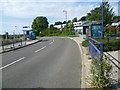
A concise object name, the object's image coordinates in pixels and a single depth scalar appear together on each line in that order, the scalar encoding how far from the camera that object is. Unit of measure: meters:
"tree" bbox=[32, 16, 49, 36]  77.50
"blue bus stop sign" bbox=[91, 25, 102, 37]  20.07
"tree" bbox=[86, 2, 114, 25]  29.37
